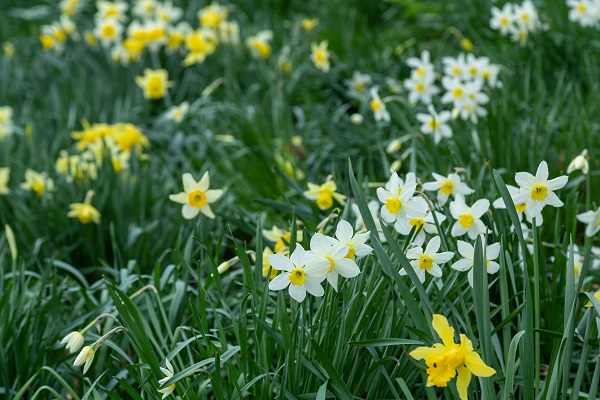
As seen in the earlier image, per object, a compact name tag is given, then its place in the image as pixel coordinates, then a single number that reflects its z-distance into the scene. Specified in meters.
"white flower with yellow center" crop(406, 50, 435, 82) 3.45
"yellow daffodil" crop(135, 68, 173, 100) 4.54
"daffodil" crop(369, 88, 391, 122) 3.20
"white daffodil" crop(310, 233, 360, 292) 1.71
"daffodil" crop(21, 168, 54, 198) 3.41
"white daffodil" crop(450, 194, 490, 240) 2.04
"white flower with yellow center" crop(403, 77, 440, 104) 3.49
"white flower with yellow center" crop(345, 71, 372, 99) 4.35
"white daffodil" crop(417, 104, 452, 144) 3.03
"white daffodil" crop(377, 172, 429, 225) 1.90
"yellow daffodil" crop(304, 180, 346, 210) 2.42
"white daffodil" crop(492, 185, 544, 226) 1.98
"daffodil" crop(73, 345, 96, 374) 1.87
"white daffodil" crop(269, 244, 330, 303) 1.70
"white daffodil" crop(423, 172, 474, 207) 2.19
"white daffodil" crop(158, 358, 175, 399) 1.76
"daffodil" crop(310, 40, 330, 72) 4.25
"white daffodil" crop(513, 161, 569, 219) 1.91
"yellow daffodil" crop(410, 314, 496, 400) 1.52
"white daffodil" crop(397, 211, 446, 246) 1.96
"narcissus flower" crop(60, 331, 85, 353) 2.01
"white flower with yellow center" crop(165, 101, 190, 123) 4.10
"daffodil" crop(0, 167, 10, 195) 3.45
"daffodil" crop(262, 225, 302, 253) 2.36
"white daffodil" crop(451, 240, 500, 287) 1.90
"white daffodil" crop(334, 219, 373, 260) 1.75
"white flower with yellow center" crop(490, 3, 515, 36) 3.97
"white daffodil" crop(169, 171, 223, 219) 2.38
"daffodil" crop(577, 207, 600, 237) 2.16
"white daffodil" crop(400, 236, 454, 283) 1.83
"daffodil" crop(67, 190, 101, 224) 3.12
